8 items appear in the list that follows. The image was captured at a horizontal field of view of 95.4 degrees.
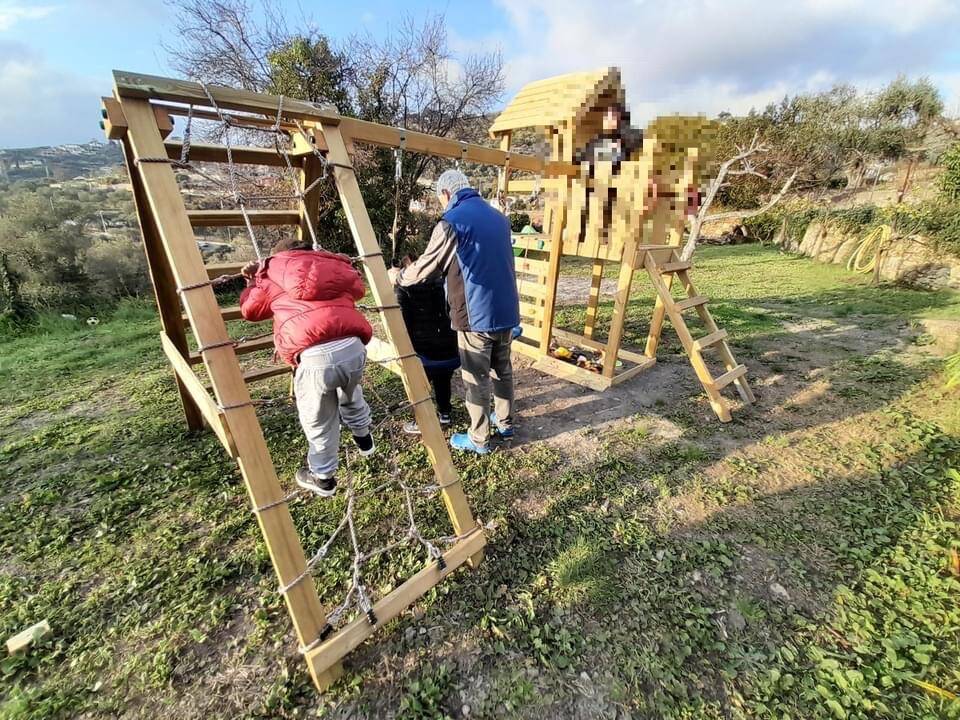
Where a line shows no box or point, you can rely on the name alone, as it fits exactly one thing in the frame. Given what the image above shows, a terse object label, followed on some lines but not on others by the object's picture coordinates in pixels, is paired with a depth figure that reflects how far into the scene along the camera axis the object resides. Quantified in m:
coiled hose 10.08
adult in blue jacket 3.12
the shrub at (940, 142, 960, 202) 10.52
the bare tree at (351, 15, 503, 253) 10.77
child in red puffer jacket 2.30
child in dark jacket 3.59
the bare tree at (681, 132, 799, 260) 10.67
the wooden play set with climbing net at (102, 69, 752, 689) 1.95
